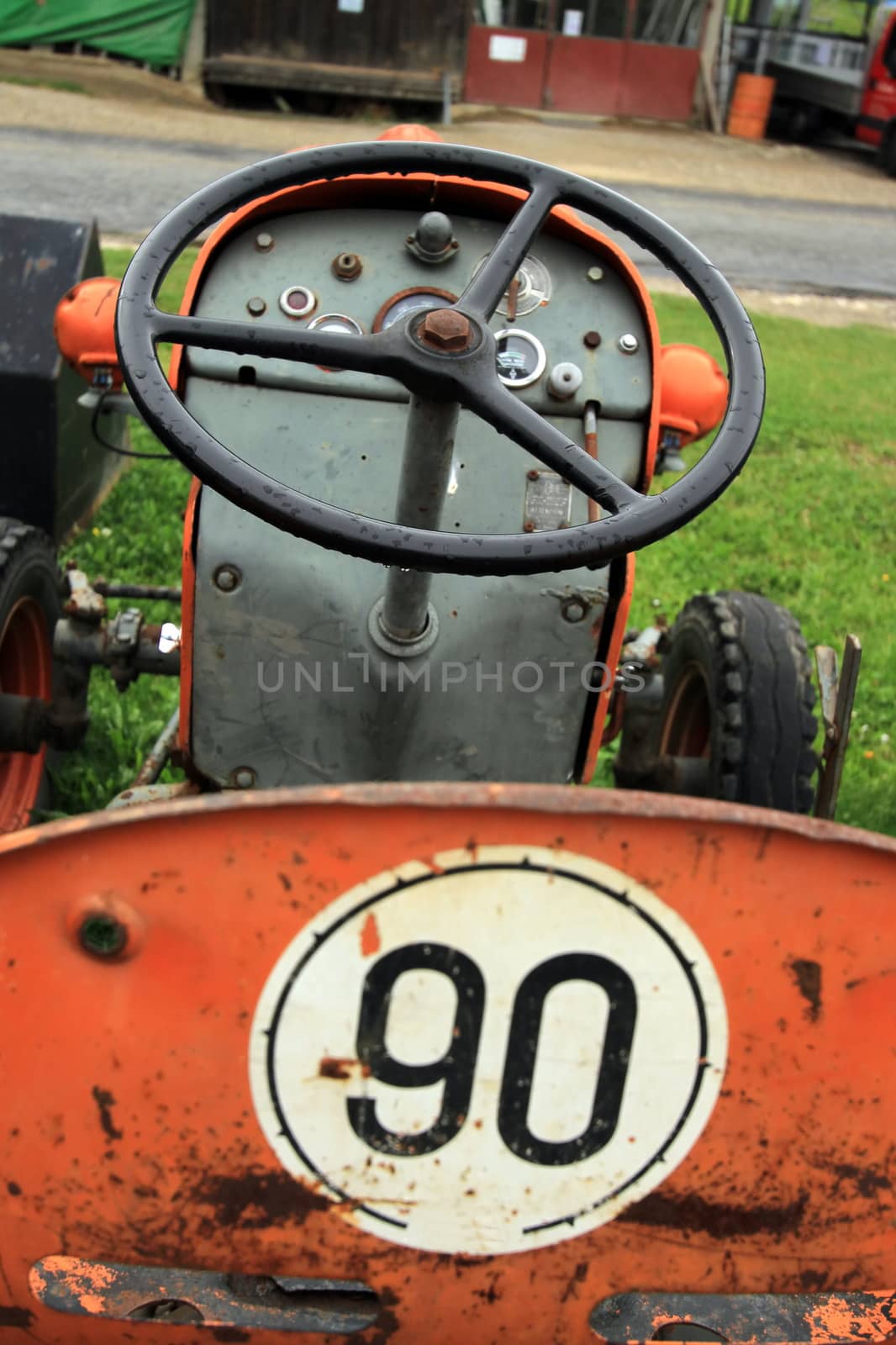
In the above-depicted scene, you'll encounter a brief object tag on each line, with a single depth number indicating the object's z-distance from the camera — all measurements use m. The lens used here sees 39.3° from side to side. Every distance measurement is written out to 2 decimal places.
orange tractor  1.07
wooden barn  14.60
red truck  14.79
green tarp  14.27
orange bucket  15.93
